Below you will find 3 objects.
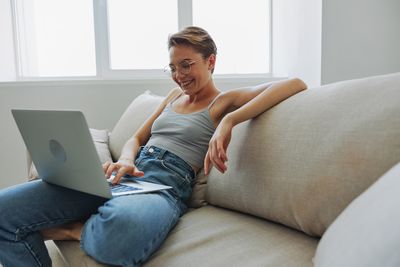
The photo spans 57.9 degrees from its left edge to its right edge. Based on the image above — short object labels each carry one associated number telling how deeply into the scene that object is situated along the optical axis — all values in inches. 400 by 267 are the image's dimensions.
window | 101.7
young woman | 35.2
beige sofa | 31.1
